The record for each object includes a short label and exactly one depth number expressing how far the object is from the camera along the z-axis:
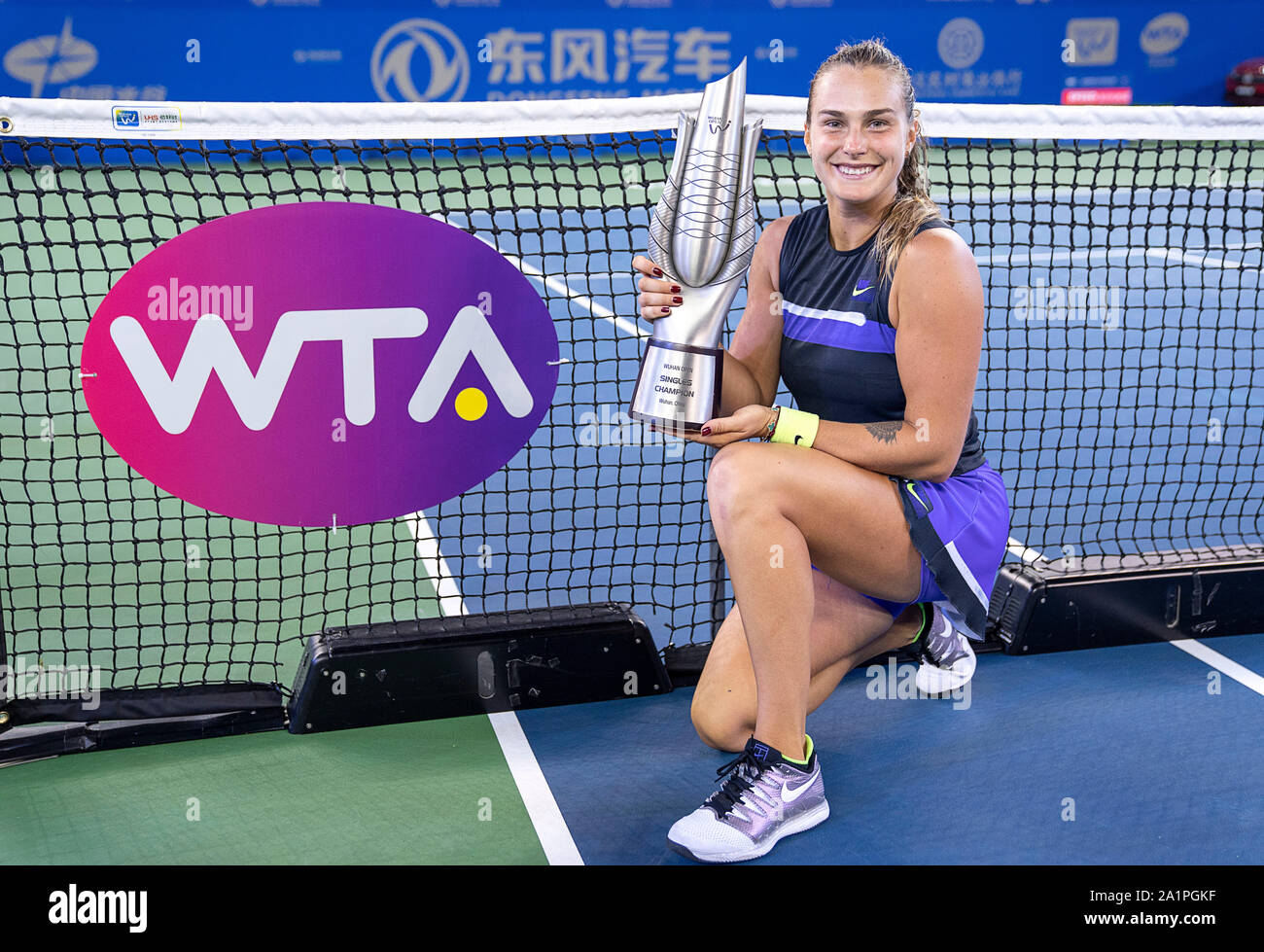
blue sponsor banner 12.22
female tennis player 2.76
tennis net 3.35
